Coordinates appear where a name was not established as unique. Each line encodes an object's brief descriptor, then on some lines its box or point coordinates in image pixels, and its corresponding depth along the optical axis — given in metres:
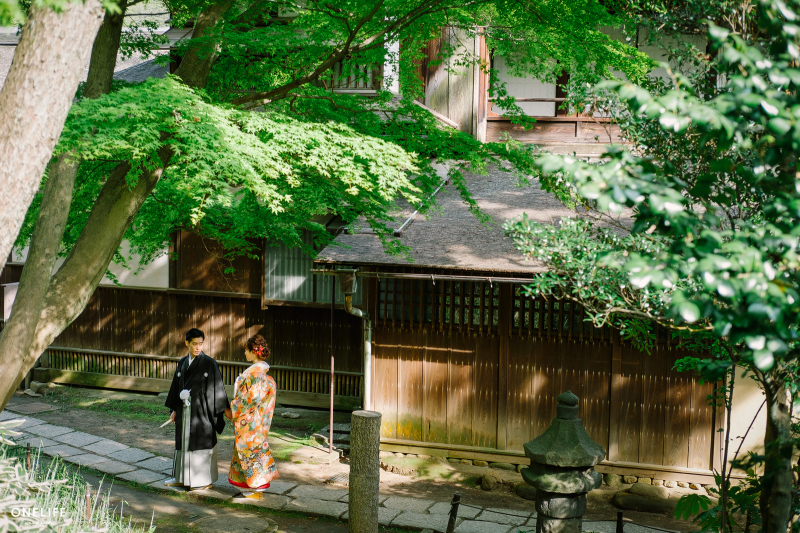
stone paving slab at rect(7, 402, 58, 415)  12.09
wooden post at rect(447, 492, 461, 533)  6.30
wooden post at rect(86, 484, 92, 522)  5.72
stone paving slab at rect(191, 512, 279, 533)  6.88
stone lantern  5.62
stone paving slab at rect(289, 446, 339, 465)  9.68
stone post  6.37
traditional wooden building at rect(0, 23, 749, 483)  8.91
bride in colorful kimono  7.66
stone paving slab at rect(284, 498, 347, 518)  7.55
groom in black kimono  7.79
